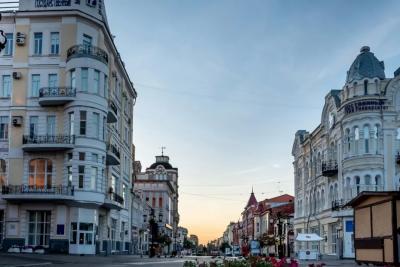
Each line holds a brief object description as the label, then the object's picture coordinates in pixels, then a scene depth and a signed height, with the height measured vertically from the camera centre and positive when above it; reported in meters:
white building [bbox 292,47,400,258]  51.41 +6.79
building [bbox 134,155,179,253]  141.00 +6.69
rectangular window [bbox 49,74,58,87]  47.21 +10.79
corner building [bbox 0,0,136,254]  45.03 +7.14
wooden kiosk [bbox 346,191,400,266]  24.50 -0.31
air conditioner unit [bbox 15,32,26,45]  47.19 +14.03
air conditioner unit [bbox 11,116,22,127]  46.62 +7.46
